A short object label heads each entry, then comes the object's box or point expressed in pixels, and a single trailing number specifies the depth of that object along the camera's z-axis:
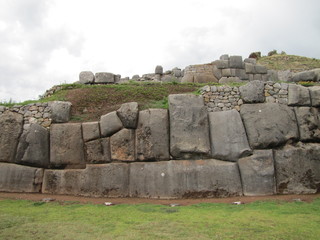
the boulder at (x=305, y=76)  16.05
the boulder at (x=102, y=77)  17.16
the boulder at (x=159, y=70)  22.97
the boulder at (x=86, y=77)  16.95
